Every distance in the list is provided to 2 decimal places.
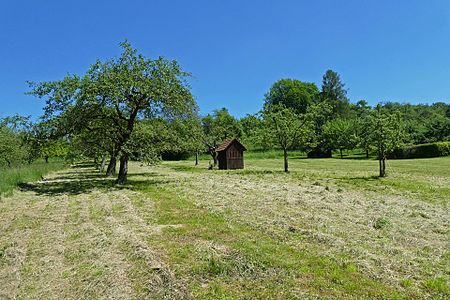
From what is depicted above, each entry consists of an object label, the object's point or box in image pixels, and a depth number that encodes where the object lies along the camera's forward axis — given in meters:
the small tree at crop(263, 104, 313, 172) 28.09
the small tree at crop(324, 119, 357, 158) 55.38
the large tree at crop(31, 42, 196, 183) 17.64
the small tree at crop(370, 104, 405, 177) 21.09
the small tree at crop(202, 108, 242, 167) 39.69
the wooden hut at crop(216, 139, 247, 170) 34.94
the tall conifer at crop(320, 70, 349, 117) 90.88
